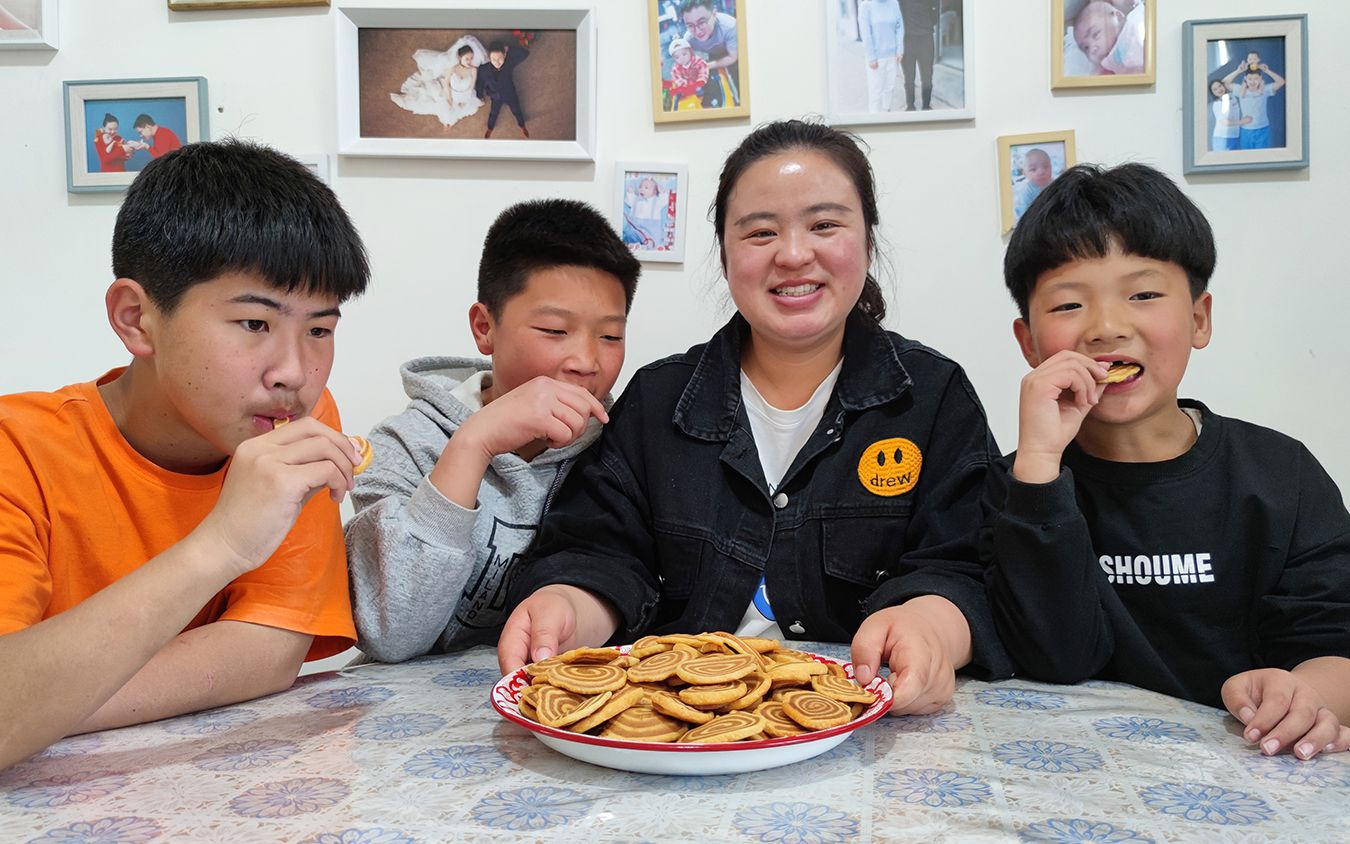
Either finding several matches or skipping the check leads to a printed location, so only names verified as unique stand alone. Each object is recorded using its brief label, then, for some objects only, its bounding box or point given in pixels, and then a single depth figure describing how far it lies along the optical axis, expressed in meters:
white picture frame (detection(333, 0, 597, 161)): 1.86
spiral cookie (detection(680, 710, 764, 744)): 0.73
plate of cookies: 0.73
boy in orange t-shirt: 0.89
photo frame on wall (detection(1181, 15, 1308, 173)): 1.73
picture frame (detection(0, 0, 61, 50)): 1.97
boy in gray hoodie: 1.18
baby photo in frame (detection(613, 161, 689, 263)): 1.89
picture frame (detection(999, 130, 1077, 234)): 1.79
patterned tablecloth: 0.67
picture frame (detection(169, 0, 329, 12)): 1.93
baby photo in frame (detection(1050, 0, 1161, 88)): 1.76
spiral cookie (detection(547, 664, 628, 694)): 0.80
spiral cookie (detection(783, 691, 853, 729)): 0.76
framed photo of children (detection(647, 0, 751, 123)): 1.84
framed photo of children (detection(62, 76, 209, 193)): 1.96
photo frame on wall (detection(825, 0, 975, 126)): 1.80
